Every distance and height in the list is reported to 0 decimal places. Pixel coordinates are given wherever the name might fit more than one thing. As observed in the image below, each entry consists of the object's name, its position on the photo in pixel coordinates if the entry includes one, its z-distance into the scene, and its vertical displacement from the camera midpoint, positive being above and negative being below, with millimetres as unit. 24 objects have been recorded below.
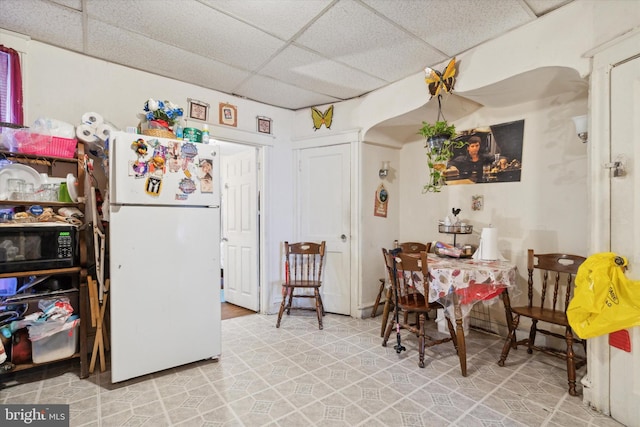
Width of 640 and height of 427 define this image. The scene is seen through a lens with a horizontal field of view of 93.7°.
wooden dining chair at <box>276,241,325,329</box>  3252 -704
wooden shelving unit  2021 -400
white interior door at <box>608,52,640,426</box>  1617 +34
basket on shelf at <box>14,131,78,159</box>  2078 +487
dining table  2221 -543
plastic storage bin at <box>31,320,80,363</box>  2070 -943
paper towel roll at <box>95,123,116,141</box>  2320 +634
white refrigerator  2027 -292
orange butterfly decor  2489 +1156
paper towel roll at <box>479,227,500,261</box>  2602 -271
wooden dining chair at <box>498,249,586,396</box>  2051 -732
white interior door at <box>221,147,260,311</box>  3666 -196
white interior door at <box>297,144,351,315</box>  3516 +29
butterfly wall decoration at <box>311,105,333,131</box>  3582 +1158
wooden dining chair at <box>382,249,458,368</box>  2316 -690
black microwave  1913 -225
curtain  2023 +870
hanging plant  2521 +616
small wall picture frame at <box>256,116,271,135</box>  3494 +1049
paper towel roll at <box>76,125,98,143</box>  2268 +604
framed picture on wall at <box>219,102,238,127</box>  3211 +1073
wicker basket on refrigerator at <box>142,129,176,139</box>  2256 +610
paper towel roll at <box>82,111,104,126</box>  2305 +731
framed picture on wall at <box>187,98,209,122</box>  3005 +1050
